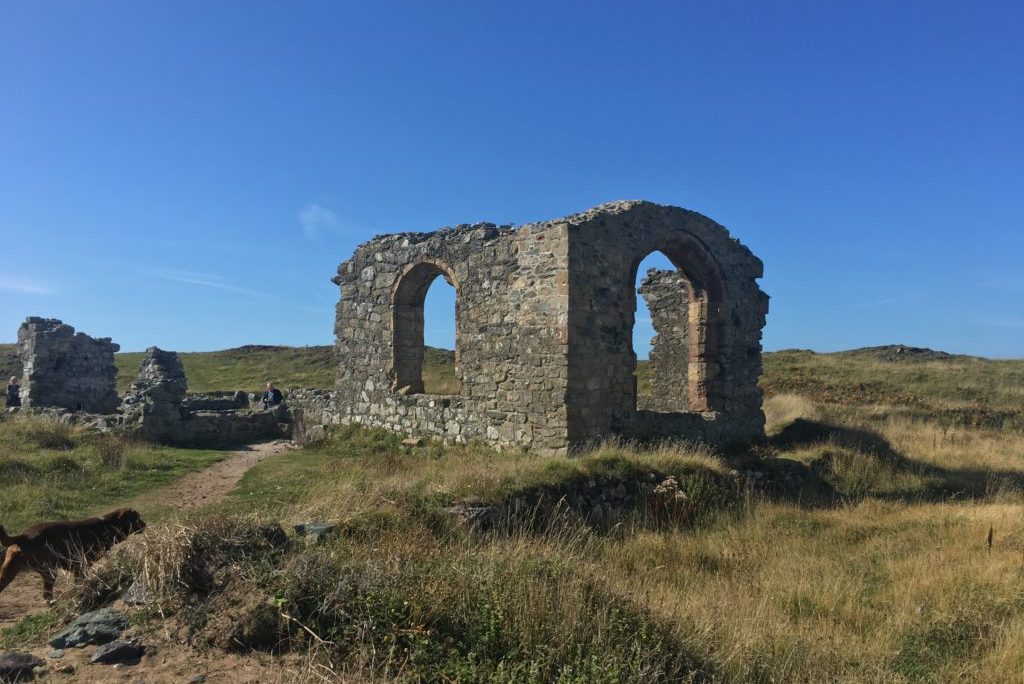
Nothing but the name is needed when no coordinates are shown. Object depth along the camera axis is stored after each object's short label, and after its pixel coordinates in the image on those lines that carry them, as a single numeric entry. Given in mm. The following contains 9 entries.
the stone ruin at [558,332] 10641
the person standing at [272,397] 18781
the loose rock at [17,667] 3697
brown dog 5074
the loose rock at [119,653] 3951
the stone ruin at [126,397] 15116
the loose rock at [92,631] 4215
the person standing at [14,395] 21242
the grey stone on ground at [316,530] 5418
